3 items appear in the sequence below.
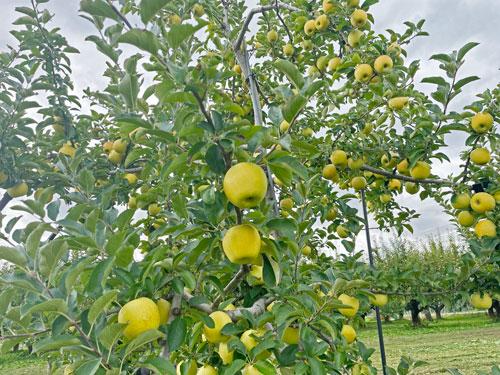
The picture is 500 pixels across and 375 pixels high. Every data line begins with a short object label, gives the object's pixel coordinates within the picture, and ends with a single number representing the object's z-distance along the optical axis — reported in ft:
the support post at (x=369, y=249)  7.31
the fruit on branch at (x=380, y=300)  6.11
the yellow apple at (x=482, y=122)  5.93
